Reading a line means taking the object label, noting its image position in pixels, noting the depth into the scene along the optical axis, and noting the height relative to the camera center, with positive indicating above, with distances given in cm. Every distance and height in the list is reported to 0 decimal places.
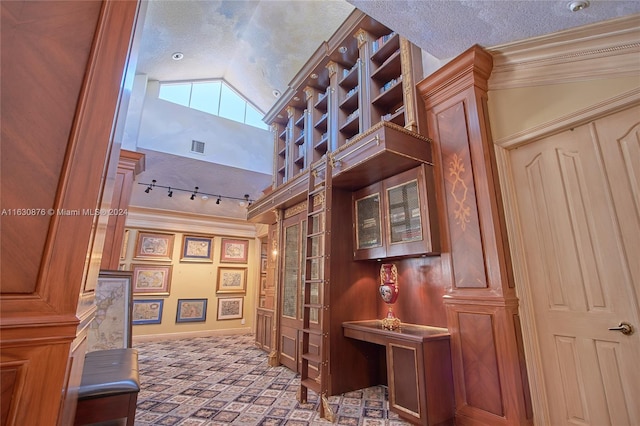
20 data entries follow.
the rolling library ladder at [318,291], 248 -11
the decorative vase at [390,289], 274 -9
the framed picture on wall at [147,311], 580 -60
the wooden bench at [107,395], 135 -53
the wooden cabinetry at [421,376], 213 -72
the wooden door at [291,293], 370 -17
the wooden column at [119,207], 342 +87
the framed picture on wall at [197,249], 650 +70
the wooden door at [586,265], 173 +9
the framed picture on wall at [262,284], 641 -10
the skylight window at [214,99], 559 +361
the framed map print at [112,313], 260 -30
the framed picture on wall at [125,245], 587 +70
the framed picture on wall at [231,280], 675 +0
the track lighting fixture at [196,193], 586 +186
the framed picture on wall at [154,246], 608 +71
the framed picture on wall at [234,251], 693 +70
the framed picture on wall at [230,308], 666 -62
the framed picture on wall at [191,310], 621 -64
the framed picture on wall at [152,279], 592 +3
